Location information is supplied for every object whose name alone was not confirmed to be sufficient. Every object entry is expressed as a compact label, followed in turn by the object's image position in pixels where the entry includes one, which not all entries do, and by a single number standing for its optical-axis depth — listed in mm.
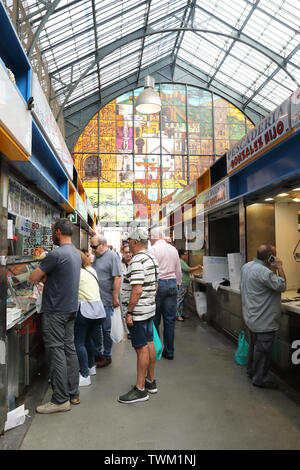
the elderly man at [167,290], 4555
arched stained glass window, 17766
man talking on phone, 3557
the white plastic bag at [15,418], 2676
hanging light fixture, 7012
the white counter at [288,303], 3572
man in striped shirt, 3189
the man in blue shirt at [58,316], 3006
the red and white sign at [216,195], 5098
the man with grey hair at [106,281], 4309
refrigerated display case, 2916
